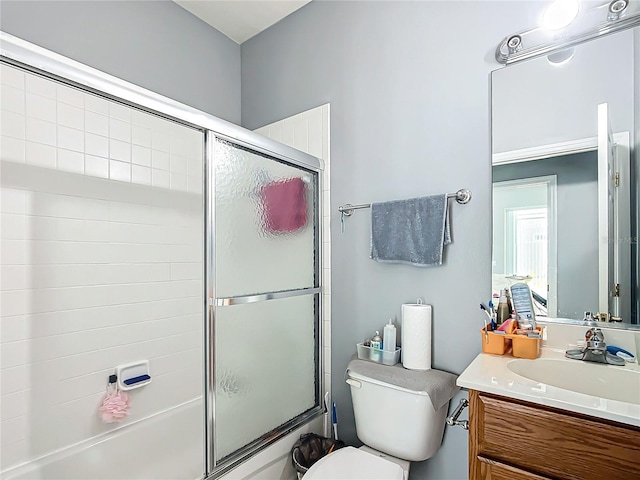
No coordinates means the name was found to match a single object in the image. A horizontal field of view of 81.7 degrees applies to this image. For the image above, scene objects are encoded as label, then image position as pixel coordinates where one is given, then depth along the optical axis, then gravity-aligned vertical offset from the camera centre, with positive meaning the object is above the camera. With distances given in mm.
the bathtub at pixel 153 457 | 1521 -970
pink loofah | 1702 -763
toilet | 1379 -720
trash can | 1701 -979
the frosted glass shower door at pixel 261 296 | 1461 -245
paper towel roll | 1534 -411
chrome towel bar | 1512 +184
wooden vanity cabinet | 879 -526
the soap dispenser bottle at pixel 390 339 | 1634 -437
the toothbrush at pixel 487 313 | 1380 -283
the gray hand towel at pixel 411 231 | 1542 +42
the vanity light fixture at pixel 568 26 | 1229 +752
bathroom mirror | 1226 +228
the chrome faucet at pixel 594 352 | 1172 -364
